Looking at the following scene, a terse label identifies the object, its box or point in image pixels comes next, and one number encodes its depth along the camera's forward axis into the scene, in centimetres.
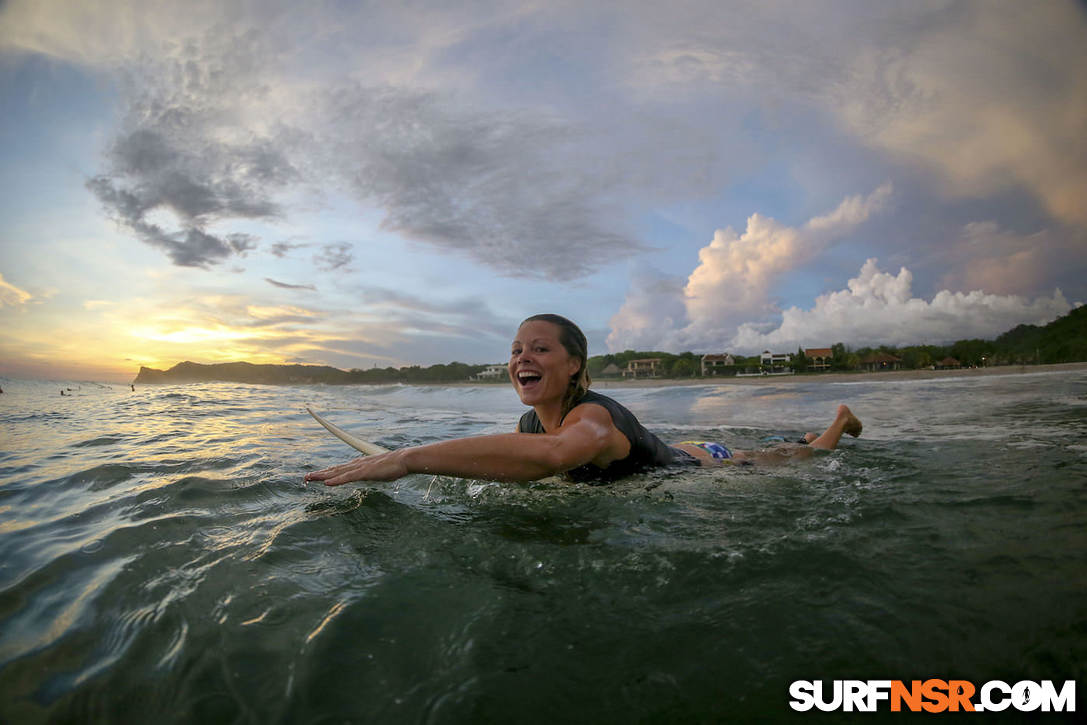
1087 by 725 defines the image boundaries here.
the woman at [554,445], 243
